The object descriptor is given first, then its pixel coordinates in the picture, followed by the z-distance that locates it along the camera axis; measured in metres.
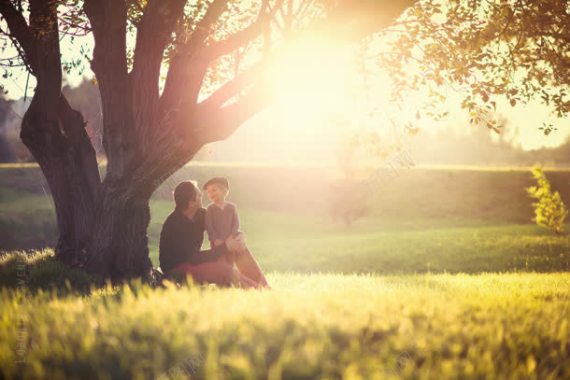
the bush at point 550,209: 30.81
